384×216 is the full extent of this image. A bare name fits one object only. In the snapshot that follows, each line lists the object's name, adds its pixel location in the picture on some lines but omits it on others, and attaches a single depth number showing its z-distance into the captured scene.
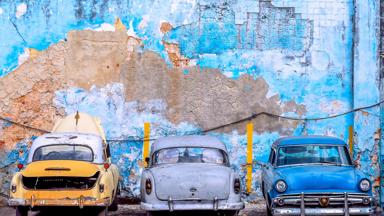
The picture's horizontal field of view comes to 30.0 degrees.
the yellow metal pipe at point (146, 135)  15.98
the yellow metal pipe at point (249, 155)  16.09
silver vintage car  11.39
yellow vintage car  11.81
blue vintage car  11.42
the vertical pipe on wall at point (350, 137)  16.05
